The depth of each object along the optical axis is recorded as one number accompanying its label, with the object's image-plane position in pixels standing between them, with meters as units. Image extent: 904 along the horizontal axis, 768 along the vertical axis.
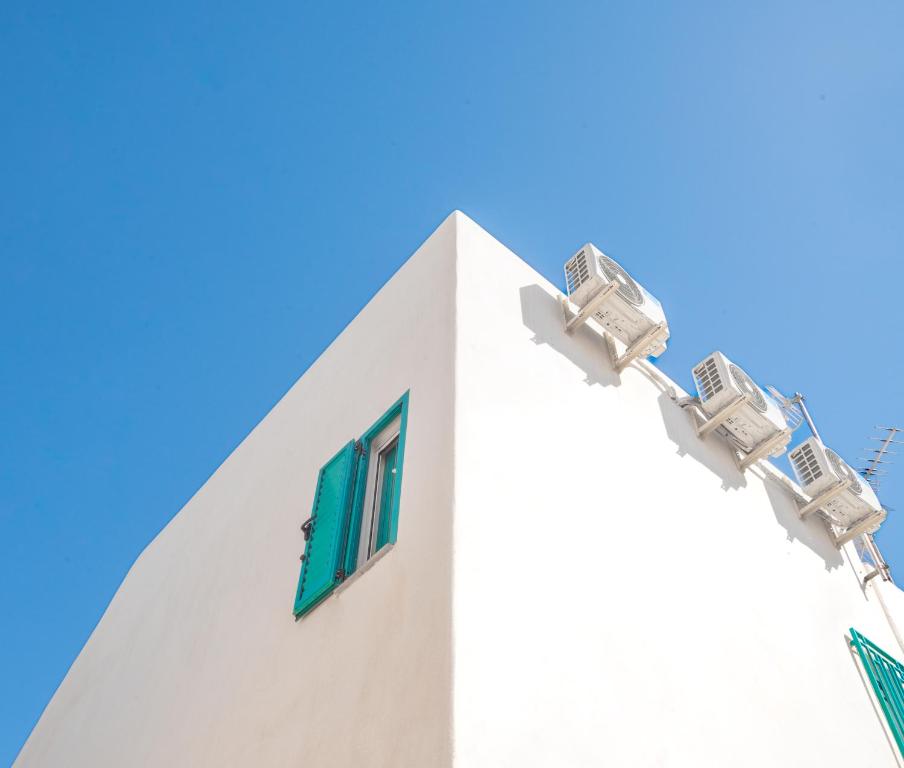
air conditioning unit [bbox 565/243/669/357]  5.18
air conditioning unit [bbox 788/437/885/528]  6.10
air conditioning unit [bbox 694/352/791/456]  5.67
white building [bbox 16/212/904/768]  2.89
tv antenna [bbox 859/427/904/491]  7.25
